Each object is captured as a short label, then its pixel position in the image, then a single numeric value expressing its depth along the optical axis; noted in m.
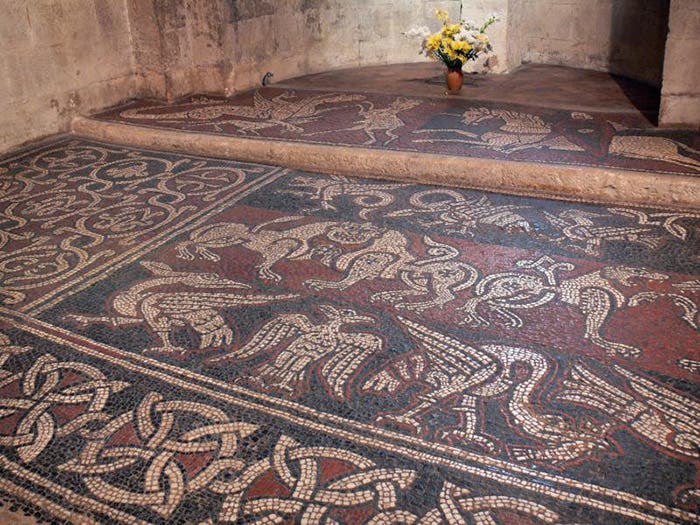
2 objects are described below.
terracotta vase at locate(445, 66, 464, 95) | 6.16
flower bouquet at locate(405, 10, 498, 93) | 5.98
